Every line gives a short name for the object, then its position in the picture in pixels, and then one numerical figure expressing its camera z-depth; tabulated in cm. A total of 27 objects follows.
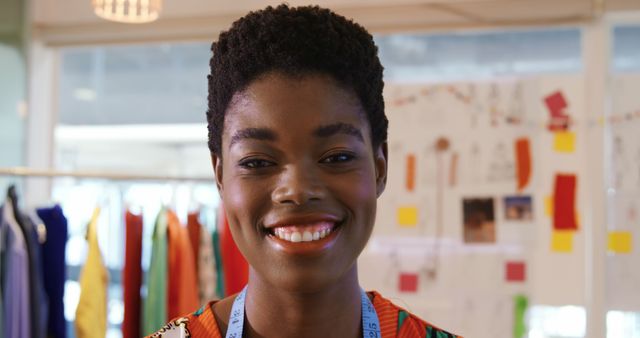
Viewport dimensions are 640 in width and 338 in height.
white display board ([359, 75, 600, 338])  310
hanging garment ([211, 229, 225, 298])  270
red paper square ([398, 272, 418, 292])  323
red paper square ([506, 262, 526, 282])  314
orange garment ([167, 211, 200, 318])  260
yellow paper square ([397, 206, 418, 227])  326
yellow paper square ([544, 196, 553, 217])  309
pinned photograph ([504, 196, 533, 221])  313
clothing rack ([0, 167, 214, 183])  266
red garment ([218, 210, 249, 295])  268
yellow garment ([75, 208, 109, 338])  254
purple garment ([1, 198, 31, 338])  245
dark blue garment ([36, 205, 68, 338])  257
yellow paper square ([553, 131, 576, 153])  308
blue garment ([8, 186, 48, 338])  249
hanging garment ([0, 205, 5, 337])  245
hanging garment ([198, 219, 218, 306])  266
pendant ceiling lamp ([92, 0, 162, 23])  279
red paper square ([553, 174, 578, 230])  307
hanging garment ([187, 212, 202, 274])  271
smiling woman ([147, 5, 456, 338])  95
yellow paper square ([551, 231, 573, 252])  307
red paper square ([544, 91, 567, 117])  311
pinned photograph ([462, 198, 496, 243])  319
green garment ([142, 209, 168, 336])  256
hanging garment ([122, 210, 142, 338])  260
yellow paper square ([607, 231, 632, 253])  306
